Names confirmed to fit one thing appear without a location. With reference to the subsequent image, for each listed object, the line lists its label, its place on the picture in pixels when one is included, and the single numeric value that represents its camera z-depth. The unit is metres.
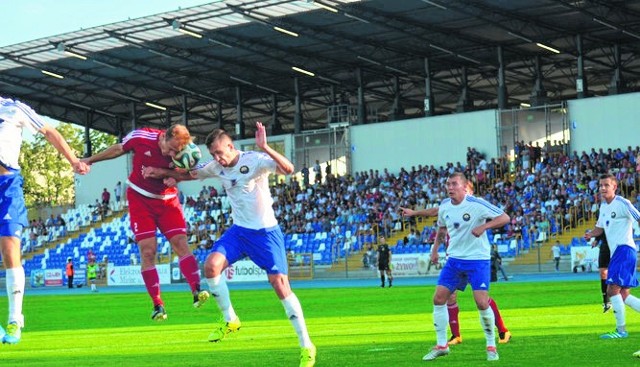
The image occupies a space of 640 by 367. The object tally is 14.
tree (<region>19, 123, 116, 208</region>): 108.12
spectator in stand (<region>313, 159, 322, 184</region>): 66.28
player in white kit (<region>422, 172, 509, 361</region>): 13.70
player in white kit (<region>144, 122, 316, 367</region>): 12.86
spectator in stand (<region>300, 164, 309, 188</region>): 66.94
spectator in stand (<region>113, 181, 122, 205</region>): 75.25
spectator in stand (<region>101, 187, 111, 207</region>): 73.58
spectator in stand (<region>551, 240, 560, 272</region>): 45.62
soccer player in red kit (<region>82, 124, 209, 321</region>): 15.27
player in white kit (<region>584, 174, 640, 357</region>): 15.91
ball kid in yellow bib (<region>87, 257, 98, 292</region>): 54.75
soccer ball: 14.52
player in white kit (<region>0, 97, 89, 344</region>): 12.34
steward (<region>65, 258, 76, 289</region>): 58.03
